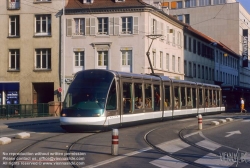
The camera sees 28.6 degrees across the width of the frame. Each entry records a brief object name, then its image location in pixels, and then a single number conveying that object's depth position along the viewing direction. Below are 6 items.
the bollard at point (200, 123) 23.09
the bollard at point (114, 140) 13.09
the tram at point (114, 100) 19.81
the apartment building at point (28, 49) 49.69
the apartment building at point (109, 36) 48.09
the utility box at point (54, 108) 42.91
